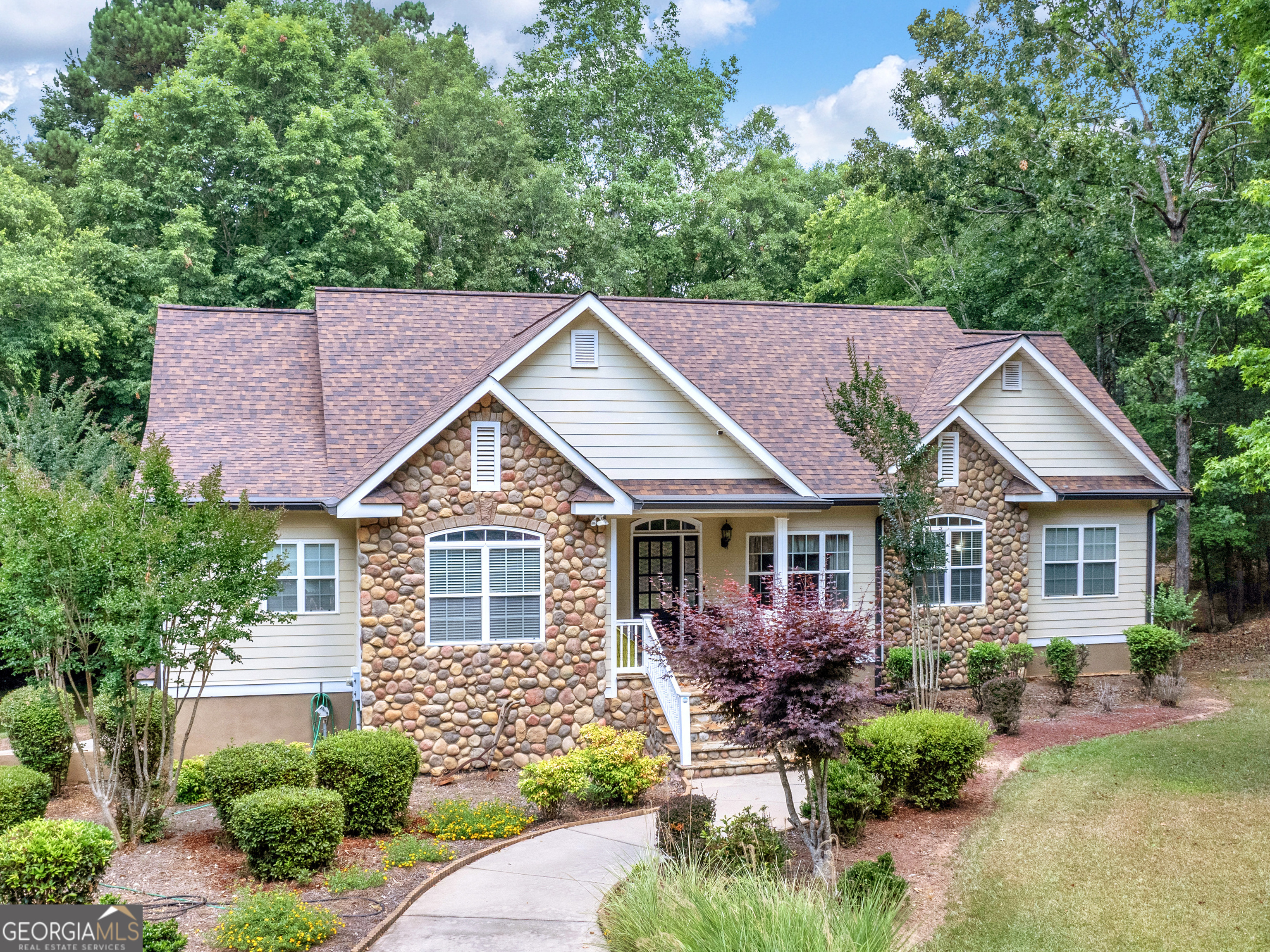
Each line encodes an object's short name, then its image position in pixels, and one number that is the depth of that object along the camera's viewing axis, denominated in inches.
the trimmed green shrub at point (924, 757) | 422.0
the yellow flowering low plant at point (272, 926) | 295.6
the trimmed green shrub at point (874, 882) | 310.2
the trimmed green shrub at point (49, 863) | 284.4
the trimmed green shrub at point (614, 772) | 458.3
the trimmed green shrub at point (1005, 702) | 547.2
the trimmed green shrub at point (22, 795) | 372.8
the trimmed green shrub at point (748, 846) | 336.8
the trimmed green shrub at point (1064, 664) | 647.8
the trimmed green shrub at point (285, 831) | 350.6
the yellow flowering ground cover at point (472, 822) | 415.5
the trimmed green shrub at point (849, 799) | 385.1
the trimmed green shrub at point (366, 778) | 409.4
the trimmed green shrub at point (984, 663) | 634.8
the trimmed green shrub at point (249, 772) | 391.2
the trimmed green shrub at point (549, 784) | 440.5
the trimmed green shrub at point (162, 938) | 281.1
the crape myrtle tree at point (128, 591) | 384.5
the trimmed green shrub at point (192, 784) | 461.4
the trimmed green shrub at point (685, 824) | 346.6
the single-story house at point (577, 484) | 530.6
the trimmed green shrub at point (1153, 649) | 655.1
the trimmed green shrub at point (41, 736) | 462.0
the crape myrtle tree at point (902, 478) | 562.3
